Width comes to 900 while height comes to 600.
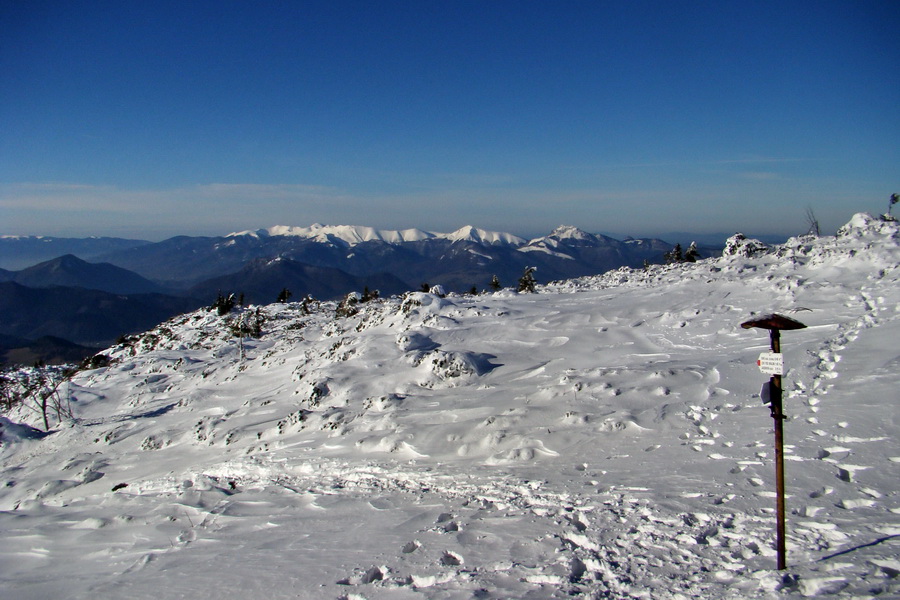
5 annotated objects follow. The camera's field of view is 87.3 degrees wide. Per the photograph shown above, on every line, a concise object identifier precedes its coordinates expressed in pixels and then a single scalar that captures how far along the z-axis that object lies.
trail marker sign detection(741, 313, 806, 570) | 5.68
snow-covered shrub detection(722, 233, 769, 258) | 37.12
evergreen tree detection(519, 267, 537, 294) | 41.72
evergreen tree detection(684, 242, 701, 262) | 55.38
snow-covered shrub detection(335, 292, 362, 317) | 38.36
